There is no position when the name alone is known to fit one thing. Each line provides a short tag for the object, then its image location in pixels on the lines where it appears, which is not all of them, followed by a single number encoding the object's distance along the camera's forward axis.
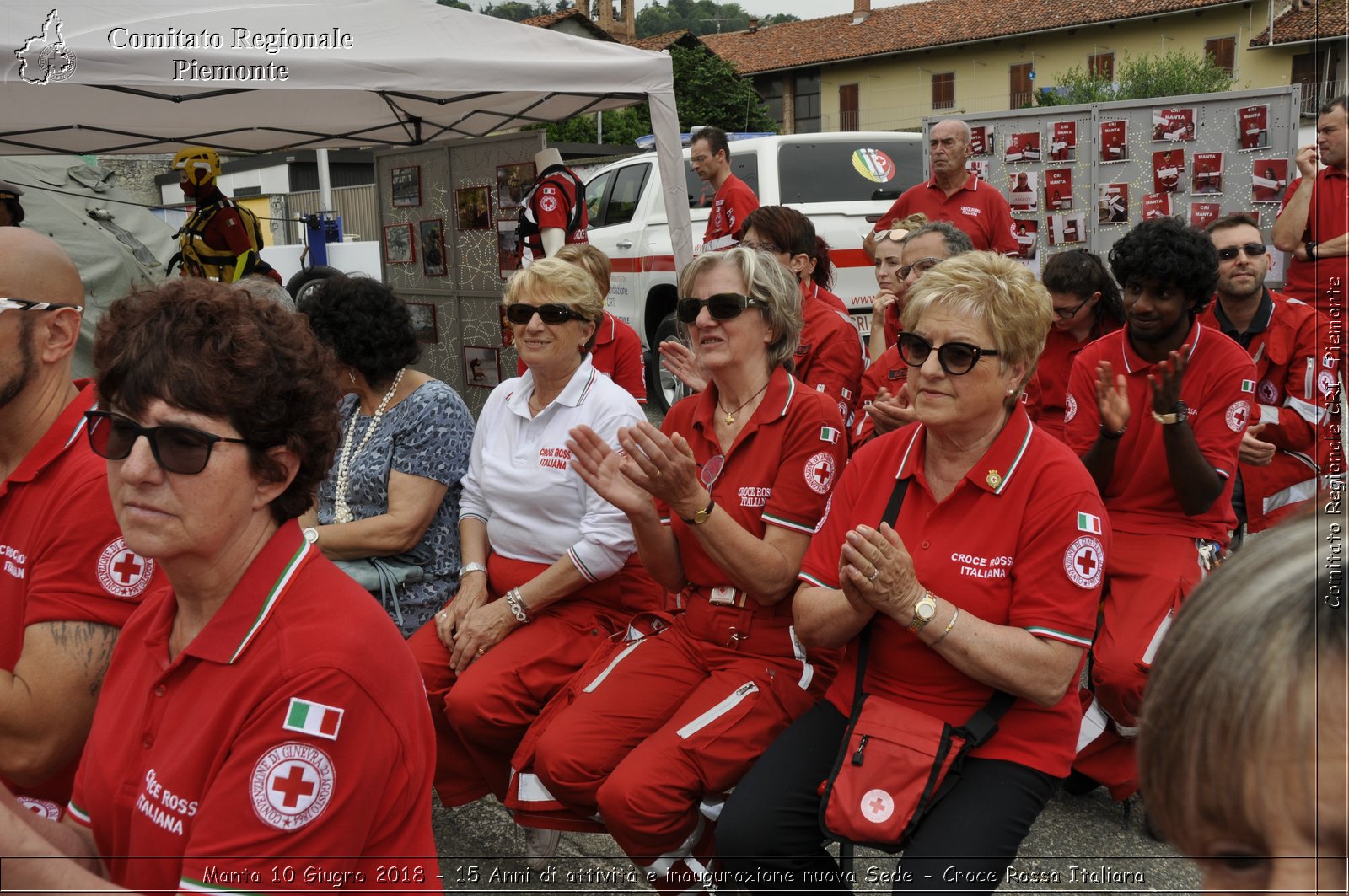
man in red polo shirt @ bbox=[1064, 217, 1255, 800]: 3.18
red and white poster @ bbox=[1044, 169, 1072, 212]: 8.20
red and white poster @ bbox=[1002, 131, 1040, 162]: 8.23
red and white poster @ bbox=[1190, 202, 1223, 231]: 7.70
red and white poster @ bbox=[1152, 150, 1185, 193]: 7.80
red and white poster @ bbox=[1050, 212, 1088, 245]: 8.18
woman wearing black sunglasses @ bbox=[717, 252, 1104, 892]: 2.27
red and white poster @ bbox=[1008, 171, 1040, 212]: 8.32
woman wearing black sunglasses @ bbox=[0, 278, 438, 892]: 1.53
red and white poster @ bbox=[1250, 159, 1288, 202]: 7.41
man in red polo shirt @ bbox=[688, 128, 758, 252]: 7.51
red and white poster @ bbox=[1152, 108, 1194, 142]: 7.70
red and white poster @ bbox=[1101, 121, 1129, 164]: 7.94
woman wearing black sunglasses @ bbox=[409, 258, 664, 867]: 3.21
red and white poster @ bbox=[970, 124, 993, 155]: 8.36
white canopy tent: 4.45
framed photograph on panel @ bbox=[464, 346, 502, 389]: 8.01
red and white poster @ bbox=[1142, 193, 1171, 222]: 7.84
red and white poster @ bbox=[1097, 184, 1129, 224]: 8.02
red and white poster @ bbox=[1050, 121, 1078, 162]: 8.12
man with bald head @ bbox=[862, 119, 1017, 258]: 6.41
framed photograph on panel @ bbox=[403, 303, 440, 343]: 8.66
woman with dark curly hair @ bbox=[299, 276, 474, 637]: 3.49
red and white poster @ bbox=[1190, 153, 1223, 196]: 7.64
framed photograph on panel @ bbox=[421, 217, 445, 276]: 8.41
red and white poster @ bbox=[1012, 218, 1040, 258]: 8.38
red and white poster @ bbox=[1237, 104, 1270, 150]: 7.37
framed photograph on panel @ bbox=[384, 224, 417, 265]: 8.83
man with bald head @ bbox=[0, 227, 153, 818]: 2.00
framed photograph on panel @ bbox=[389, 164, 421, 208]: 8.45
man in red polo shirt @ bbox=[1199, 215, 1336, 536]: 4.10
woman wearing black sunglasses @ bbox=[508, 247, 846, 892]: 2.67
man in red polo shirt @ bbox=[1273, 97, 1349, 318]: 5.02
